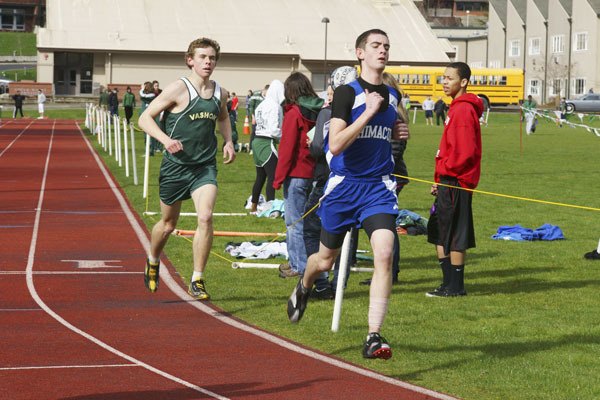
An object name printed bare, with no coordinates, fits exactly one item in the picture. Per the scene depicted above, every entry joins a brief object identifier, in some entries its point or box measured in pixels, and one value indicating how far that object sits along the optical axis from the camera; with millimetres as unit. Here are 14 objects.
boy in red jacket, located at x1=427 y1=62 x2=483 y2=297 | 10984
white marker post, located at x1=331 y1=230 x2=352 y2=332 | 9255
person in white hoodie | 16797
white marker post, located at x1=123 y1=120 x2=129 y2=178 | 26188
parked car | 76750
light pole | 83762
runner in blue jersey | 7867
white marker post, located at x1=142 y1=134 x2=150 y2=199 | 20172
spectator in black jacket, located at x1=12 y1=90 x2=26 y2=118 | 70875
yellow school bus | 86688
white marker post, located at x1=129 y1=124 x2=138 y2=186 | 24205
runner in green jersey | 10320
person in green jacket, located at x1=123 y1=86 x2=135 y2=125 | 46688
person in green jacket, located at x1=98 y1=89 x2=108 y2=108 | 59812
